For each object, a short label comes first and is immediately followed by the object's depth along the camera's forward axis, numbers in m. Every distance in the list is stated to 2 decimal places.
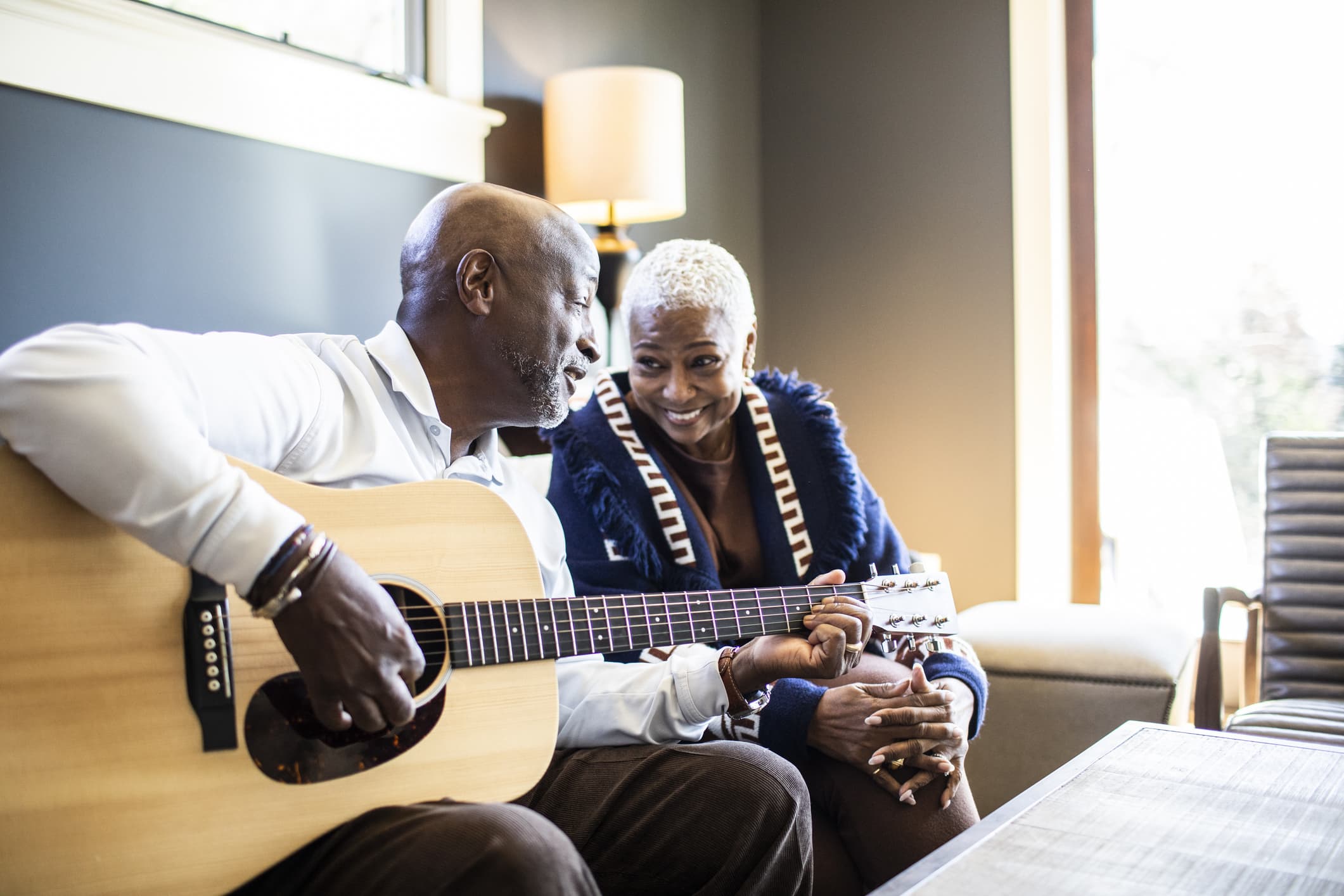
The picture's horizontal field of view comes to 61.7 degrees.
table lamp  2.73
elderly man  0.95
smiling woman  1.72
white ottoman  2.20
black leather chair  2.49
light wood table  1.02
